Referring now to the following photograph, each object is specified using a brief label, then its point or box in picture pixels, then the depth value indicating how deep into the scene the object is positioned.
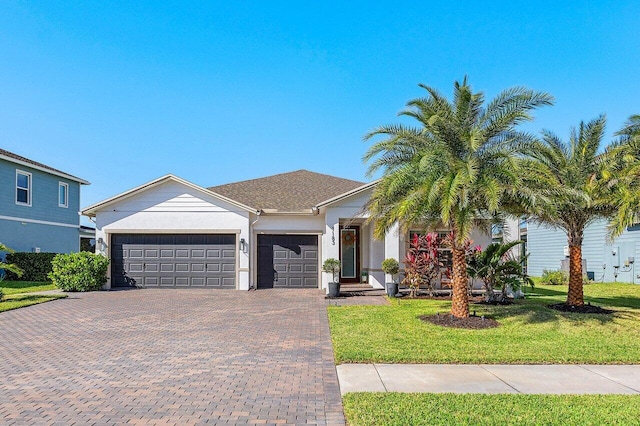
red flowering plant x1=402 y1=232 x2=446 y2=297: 15.33
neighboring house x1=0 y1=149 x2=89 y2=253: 21.88
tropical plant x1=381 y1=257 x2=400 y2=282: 15.80
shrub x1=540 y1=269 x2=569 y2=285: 22.36
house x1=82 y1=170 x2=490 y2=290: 18.33
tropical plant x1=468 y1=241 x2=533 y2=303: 13.37
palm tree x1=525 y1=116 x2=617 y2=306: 10.92
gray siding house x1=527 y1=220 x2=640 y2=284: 20.98
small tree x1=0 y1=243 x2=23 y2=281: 14.81
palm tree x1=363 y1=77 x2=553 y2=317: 9.92
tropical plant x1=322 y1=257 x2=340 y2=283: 16.02
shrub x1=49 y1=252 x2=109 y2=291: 17.14
